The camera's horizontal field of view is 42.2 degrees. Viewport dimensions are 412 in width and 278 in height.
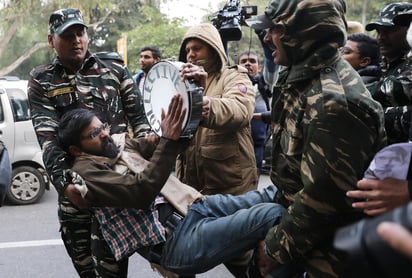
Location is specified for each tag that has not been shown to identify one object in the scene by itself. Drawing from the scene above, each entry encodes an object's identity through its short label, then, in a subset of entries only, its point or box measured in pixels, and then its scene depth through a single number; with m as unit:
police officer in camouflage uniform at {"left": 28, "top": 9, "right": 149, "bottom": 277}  2.86
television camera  3.78
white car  6.75
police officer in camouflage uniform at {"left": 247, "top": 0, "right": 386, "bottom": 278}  1.69
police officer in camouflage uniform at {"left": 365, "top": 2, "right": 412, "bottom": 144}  2.43
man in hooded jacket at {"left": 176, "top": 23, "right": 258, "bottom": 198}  2.94
